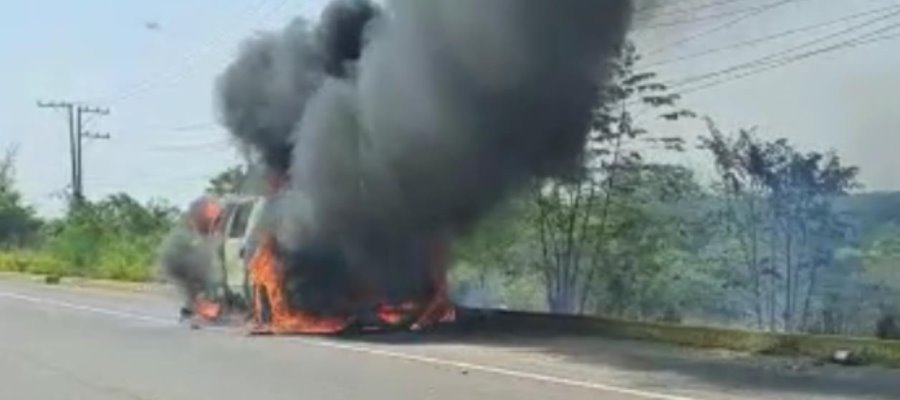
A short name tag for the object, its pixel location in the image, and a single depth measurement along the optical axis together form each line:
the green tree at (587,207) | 20.54
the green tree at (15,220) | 89.06
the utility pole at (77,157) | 70.69
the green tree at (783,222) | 18.64
